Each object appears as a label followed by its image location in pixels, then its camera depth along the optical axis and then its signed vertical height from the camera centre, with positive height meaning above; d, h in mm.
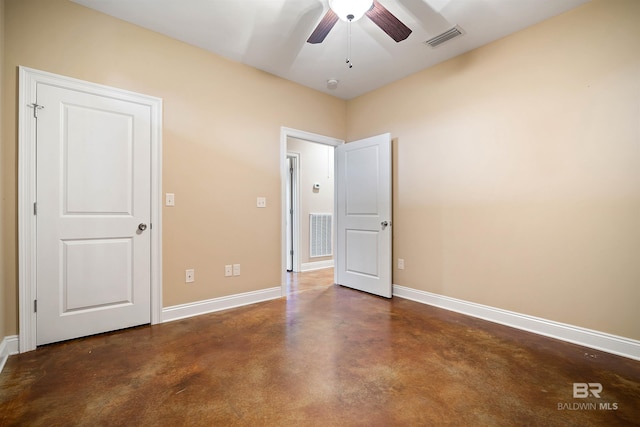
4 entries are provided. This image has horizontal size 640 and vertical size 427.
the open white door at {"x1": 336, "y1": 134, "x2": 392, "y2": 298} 3422 +2
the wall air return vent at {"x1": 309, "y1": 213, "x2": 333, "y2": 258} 5160 -389
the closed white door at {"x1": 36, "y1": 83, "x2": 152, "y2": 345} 2145 +12
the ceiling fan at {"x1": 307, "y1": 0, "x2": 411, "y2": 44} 1883 +1428
